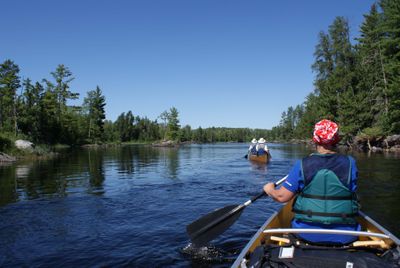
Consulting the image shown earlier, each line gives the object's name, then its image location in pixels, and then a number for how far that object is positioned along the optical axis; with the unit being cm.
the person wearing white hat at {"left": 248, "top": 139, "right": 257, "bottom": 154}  3115
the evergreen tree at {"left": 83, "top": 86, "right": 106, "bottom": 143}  9725
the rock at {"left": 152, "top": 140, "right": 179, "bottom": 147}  10646
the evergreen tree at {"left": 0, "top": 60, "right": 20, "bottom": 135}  5456
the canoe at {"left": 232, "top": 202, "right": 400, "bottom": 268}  398
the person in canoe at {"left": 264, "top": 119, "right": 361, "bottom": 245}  448
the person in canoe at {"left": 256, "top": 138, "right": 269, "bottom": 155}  2944
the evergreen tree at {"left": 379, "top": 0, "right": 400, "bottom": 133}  3372
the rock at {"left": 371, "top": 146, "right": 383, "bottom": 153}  4231
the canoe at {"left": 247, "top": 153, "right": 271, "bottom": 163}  2904
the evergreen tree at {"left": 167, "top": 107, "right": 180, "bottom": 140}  11931
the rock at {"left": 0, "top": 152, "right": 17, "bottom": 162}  3231
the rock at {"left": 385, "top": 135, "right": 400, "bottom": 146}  3990
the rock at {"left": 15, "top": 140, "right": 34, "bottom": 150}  4019
